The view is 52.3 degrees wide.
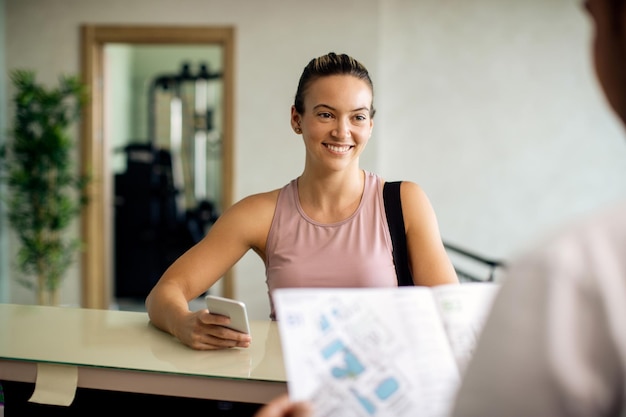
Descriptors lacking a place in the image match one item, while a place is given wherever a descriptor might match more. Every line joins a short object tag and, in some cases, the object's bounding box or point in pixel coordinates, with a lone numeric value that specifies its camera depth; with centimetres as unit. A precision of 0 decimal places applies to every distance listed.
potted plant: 436
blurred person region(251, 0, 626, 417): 40
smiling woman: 157
